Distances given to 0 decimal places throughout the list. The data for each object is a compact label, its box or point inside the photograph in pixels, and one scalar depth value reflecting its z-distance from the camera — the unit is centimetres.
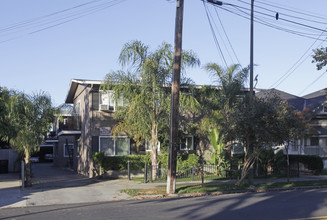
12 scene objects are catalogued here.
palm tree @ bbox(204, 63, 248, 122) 2156
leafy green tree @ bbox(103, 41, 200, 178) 1889
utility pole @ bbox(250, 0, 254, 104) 1667
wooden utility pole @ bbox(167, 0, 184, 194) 1491
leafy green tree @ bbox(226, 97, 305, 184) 1550
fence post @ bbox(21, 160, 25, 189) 1678
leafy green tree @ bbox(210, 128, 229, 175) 2061
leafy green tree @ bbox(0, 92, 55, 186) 1683
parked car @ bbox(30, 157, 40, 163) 4832
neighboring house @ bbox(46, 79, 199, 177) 2306
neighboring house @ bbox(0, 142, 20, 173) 2884
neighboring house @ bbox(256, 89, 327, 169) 2802
